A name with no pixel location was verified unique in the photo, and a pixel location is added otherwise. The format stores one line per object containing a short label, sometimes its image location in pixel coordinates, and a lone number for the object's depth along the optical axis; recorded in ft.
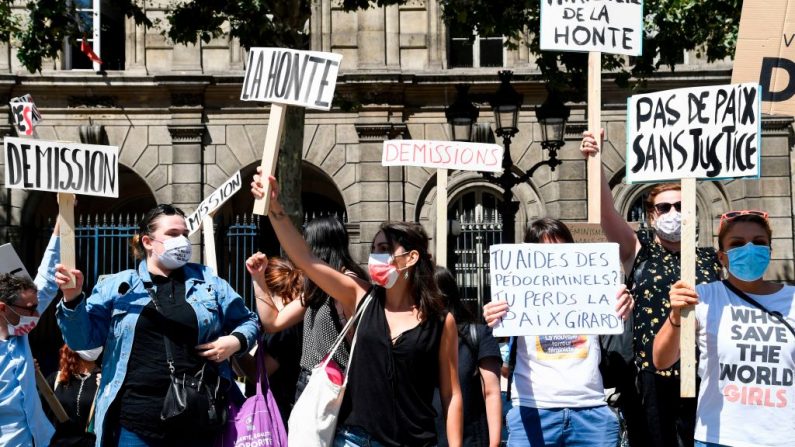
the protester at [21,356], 18.69
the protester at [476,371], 18.70
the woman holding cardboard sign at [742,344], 14.62
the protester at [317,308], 17.61
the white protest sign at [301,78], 18.20
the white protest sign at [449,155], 24.06
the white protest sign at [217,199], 26.76
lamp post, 41.37
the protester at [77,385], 24.11
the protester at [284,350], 19.80
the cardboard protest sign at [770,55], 20.29
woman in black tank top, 15.06
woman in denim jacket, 16.11
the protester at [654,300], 17.63
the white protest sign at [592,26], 20.10
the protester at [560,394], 16.97
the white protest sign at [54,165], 18.17
